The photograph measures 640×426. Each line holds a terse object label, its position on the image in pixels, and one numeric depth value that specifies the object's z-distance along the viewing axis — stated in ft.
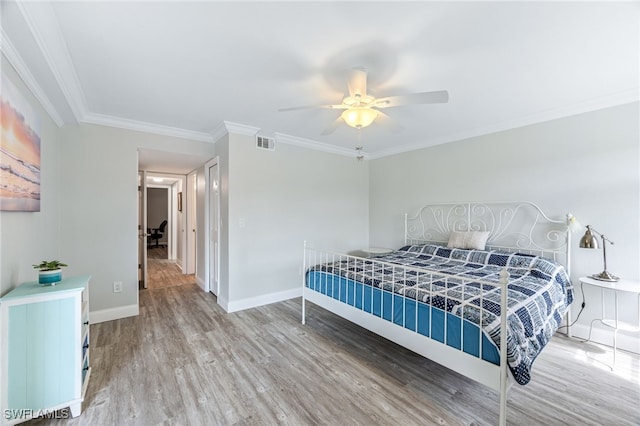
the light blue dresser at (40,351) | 5.16
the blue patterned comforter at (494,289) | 5.26
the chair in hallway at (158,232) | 29.94
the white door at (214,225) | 12.78
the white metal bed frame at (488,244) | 5.14
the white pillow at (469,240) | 11.16
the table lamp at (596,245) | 8.36
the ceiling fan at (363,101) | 6.19
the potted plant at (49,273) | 6.00
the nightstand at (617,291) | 7.71
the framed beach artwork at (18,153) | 5.30
